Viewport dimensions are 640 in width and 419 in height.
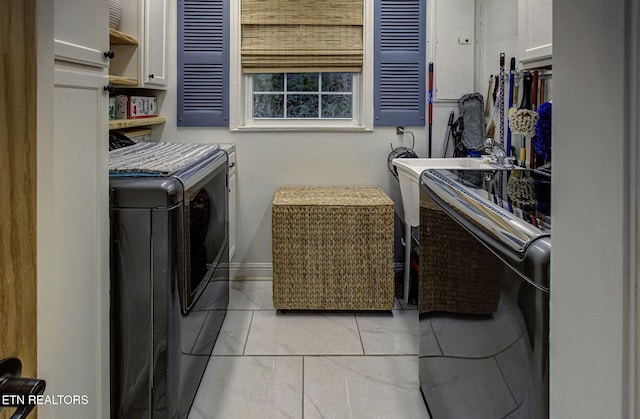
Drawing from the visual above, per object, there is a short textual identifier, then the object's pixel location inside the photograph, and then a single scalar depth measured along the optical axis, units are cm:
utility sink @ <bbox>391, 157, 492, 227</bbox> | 276
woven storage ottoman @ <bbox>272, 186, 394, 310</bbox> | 301
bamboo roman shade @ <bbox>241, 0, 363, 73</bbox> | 349
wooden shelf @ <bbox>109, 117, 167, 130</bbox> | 255
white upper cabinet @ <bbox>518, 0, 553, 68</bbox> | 202
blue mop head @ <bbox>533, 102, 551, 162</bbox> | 192
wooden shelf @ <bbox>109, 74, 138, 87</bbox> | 253
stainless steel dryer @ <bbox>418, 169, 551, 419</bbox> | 97
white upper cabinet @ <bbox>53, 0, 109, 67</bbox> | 119
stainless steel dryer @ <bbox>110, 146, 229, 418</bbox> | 161
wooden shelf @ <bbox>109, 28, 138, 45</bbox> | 245
